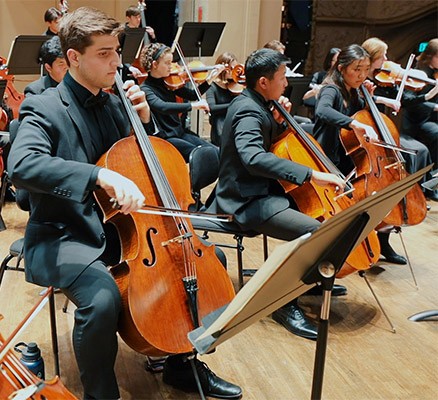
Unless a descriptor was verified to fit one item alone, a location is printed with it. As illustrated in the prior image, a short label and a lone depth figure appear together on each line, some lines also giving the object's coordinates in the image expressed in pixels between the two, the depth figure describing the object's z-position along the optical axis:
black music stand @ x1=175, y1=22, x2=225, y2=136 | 5.13
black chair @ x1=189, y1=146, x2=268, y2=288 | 2.92
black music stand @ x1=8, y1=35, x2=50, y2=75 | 4.11
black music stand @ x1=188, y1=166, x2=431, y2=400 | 1.21
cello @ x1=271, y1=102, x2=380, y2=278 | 2.73
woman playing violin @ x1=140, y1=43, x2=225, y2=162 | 4.34
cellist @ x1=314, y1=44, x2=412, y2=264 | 3.29
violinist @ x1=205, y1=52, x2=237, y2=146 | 4.74
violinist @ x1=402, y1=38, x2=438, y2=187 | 4.76
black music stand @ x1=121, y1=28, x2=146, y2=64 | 4.95
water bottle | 2.04
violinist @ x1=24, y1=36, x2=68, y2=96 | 3.15
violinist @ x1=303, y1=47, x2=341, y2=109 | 4.84
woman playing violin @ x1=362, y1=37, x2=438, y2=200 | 4.50
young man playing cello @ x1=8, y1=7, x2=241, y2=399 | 1.88
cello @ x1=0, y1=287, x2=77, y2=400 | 1.36
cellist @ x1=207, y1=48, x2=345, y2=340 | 2.60
